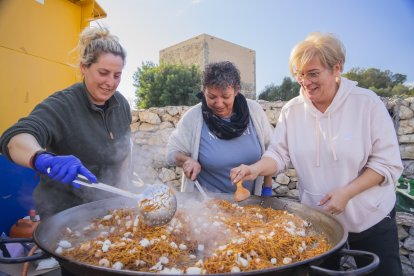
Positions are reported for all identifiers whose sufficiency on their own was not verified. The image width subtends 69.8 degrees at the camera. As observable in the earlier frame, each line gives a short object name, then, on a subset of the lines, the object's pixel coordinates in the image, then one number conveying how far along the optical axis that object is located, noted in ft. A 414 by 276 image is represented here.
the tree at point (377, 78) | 102.92
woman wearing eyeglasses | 6.90
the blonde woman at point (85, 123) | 7.06
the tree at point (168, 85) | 61.26
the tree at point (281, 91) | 97.73
